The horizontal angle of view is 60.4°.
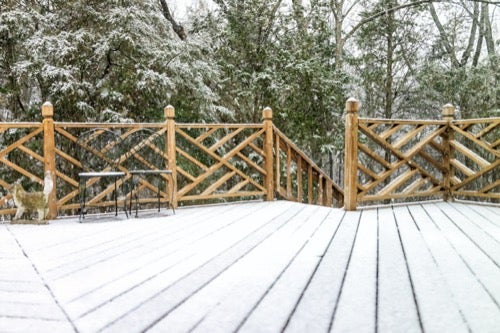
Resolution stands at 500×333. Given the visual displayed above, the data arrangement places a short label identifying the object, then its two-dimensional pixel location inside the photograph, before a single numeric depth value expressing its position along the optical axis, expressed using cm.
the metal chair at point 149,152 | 417
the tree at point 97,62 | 564
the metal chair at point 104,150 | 381
